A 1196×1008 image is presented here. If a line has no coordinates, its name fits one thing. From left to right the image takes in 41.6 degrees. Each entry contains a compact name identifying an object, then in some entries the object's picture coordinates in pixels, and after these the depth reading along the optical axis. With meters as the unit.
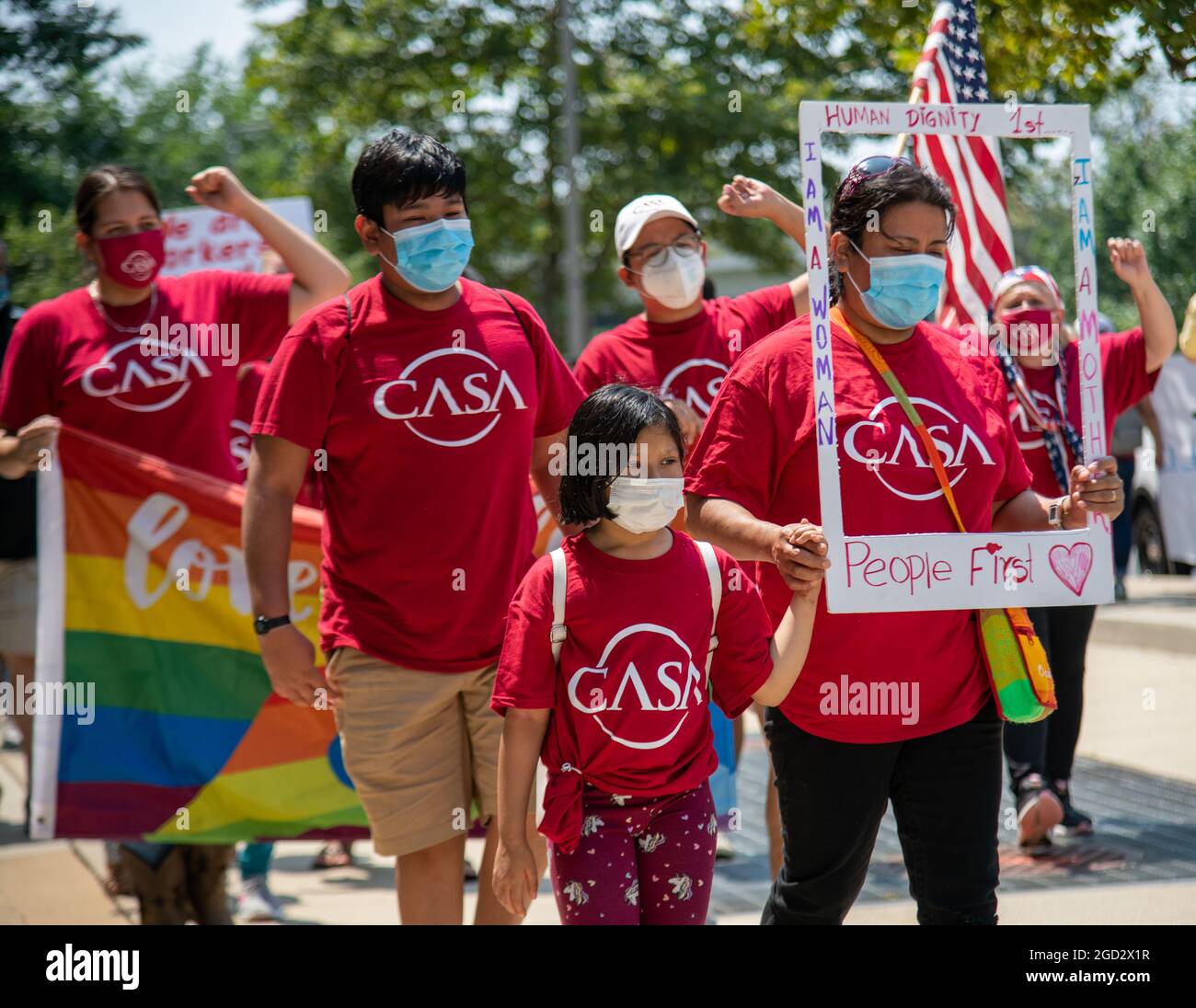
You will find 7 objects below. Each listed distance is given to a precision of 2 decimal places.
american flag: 4.40
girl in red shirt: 3.23
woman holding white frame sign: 3.37
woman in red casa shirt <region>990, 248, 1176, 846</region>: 5.32
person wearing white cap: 4.93
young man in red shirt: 3.74
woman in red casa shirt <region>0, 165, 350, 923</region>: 4.61
